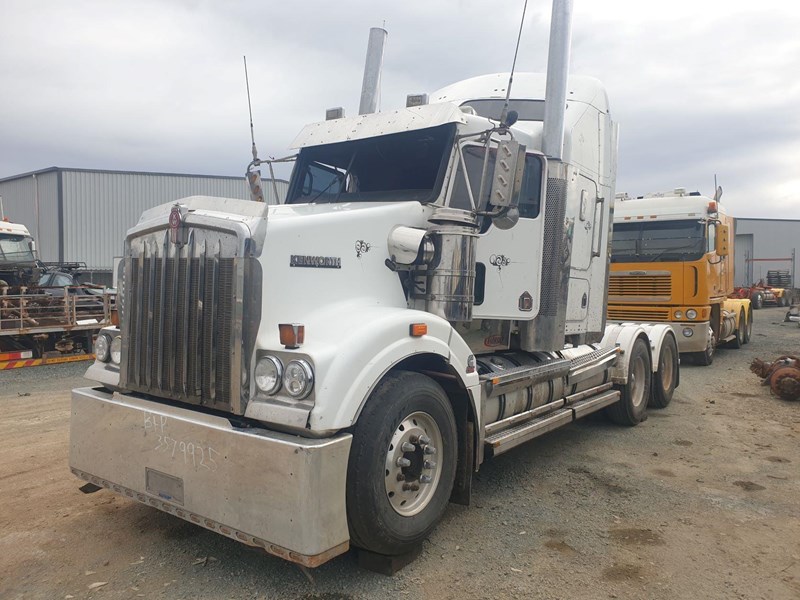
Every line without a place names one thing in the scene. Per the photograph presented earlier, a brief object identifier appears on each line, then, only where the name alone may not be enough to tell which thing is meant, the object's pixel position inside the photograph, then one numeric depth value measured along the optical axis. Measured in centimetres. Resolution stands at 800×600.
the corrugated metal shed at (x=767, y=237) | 4728
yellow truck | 1182
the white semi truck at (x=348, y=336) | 330
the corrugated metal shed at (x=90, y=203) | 2914
